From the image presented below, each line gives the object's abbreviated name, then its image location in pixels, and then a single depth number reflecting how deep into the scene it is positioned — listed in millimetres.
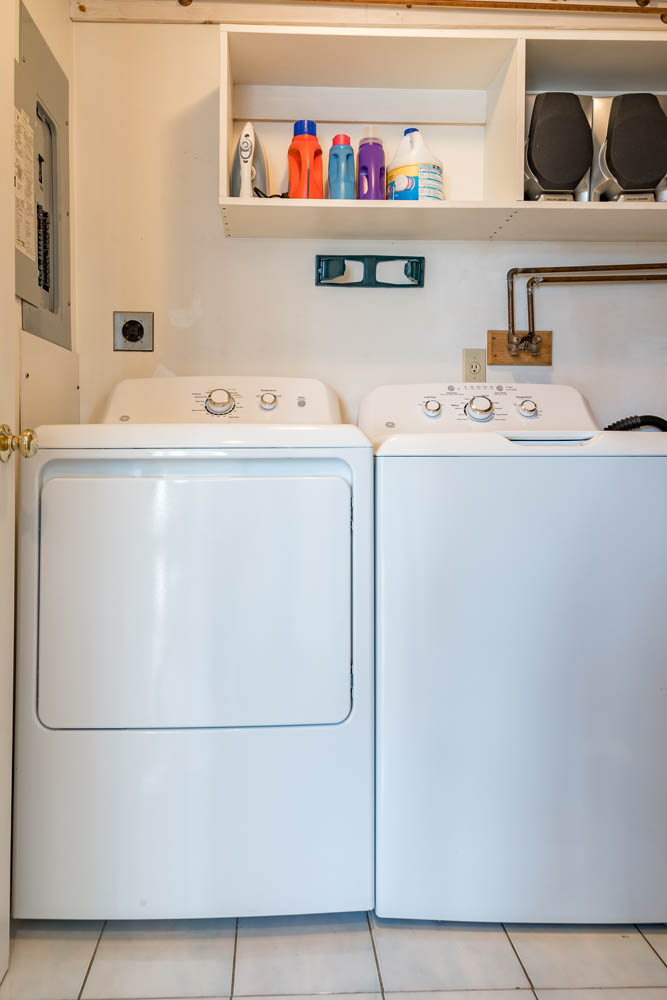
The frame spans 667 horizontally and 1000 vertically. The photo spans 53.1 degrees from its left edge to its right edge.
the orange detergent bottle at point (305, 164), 1697
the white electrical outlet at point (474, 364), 1871
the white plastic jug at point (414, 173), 1659
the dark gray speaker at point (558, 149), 1639
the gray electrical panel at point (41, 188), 1393
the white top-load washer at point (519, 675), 1226
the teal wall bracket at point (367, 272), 1833
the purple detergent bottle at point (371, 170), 1715
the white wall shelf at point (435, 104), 1590
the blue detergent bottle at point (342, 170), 1676
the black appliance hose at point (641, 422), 1731
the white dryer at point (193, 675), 1208
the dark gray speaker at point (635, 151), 1636
